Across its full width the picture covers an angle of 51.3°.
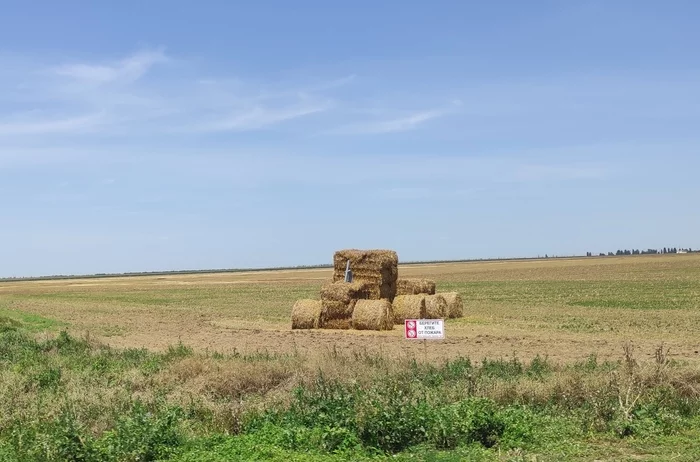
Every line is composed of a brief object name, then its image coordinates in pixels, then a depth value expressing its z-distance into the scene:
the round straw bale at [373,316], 24.50
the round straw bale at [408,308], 26.64
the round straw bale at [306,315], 25.25
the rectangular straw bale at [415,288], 30.17
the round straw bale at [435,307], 27.27
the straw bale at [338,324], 25.31
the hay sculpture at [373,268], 27.47
